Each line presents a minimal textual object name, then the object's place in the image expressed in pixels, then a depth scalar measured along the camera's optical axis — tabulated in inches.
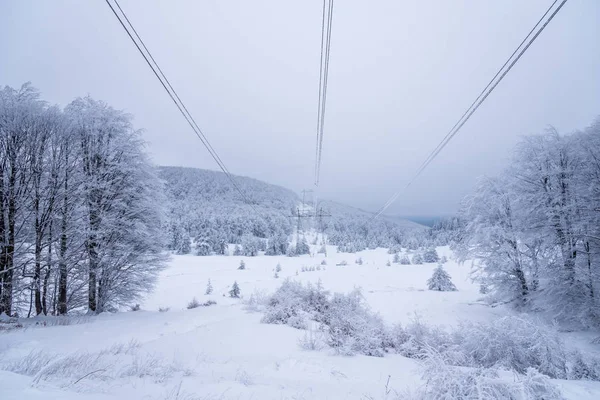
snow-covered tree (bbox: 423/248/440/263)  1859.0
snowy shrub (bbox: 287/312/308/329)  321.7
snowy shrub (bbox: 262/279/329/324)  353.7
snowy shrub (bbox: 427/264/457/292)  976.3
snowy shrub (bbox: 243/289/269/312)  444.5
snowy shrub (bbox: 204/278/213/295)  919.7
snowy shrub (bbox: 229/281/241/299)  869.2
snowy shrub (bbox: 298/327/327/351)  238.5
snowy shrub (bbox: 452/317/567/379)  200.5
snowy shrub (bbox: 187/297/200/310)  599.6
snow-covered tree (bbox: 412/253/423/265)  1759.4
